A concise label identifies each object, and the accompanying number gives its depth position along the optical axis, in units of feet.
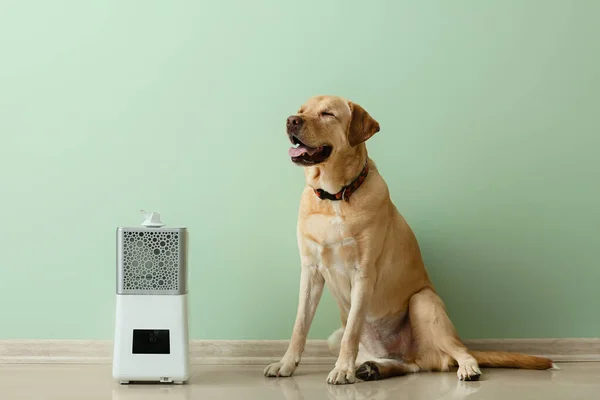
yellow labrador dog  8.04
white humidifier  7.86
